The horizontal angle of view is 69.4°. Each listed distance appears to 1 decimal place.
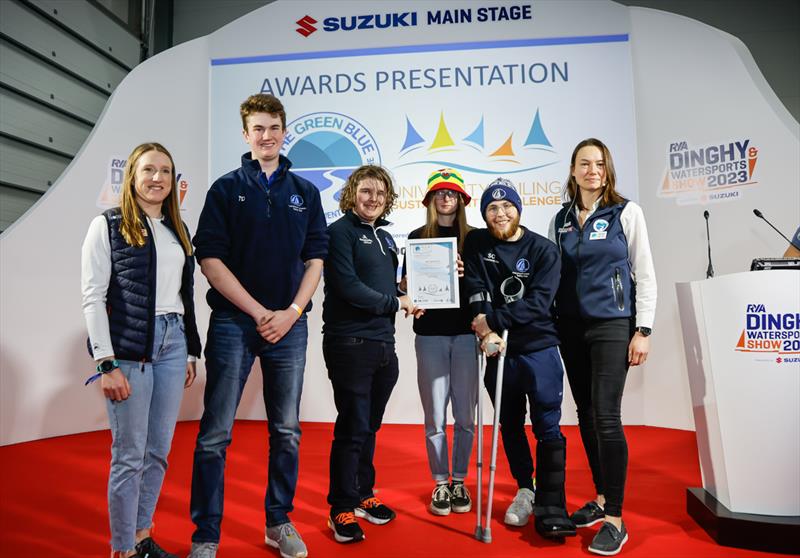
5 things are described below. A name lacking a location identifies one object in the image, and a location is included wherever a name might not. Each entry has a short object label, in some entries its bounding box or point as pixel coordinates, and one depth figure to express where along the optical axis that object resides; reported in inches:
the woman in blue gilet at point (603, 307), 91.0
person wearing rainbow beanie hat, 107.3
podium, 89.8
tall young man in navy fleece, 81.7
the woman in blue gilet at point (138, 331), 75.6
